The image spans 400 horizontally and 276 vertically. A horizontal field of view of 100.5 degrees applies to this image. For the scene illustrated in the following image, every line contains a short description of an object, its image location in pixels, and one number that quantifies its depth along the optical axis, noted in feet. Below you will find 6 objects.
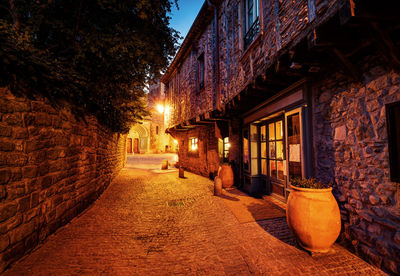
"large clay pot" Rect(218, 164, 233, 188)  19.66
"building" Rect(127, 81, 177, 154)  91.04
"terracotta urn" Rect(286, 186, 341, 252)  7.19
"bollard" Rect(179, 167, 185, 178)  27.27
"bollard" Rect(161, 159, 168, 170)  36.76
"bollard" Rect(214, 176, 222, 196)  17.06
